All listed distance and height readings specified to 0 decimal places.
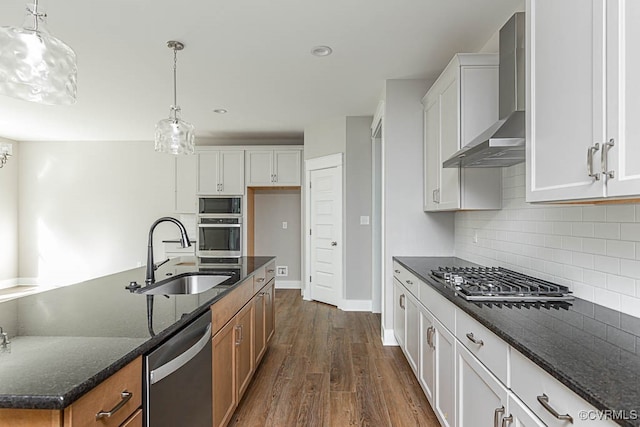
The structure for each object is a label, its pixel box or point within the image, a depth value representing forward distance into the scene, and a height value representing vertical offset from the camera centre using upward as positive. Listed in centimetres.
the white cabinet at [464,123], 247 +67
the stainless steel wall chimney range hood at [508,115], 181 +54
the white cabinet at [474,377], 98 -63
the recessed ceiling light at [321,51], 296 +138
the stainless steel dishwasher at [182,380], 116 -63
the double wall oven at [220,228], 584 -25
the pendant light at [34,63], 143 +62
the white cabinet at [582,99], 102 +38
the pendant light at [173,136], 269 +59
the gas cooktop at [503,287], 166 -39
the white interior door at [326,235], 497 -32
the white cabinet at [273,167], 590 +77
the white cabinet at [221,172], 596 +70
